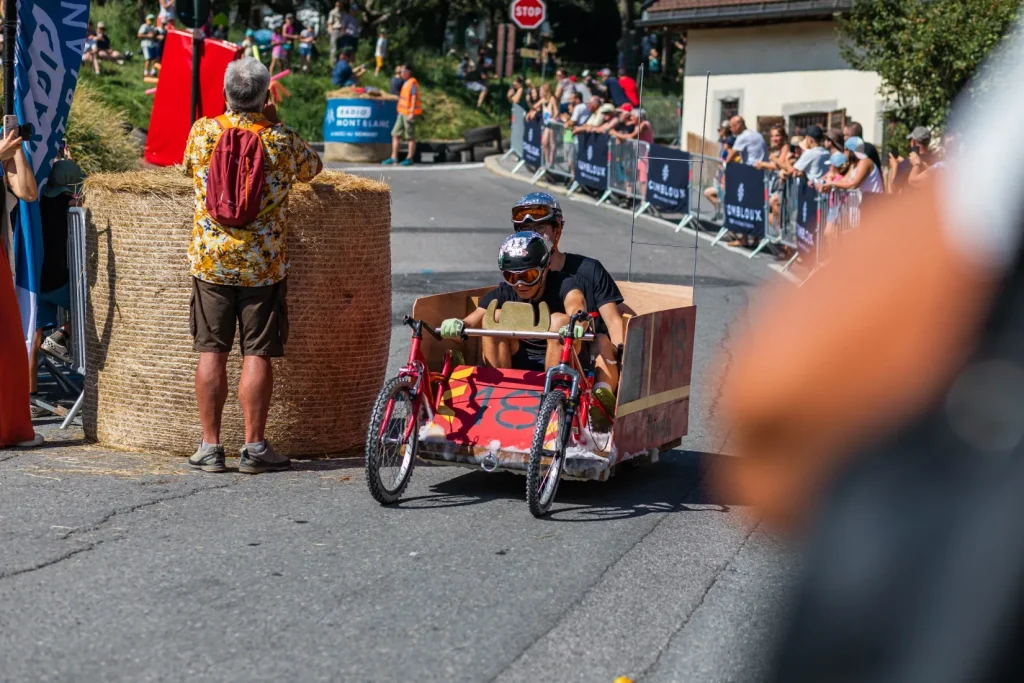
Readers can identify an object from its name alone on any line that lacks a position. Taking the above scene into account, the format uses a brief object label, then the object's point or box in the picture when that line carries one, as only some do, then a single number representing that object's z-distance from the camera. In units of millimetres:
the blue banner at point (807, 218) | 17094
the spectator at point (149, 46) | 35344
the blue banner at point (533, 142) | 28062
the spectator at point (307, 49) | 40250
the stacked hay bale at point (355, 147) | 30234
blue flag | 8602
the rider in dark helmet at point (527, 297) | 7266
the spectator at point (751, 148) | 20594
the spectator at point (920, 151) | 15907
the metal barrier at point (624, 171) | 23094
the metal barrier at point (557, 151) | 26078
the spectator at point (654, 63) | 54006
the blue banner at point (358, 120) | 30250
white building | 29734
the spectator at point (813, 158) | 17781
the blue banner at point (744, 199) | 19531
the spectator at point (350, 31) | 39094
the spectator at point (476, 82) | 41969
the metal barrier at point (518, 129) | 29656
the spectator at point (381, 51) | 41688
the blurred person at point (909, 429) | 1738
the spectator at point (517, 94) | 31903
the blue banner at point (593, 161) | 24250
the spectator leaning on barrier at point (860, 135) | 16859
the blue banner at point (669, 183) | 21747
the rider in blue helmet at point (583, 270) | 7512
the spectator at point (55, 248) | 8859
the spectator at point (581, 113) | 25469
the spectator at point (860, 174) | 16406
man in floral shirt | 7062
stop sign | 36312
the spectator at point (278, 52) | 37344
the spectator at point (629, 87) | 30250
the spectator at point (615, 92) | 28781
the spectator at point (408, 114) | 29641
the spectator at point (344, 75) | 34562
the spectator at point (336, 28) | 39156
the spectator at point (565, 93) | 27938
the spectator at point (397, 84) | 31194
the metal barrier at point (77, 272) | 7969
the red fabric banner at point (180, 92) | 10953
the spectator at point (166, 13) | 33550
